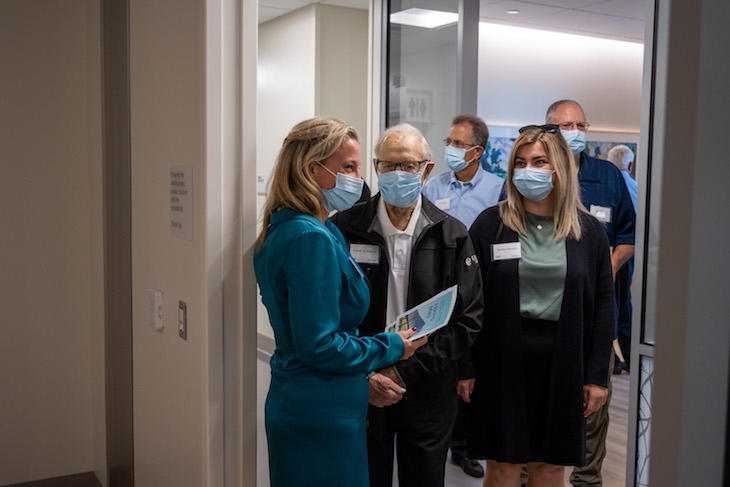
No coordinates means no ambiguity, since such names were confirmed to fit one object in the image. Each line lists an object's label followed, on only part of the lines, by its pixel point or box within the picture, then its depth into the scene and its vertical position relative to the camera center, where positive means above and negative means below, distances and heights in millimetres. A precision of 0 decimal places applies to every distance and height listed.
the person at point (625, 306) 4184 -718
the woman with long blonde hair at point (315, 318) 1854 -368
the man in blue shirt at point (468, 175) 3941 +11
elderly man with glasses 2398 -394
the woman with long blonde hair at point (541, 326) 2477 -498
